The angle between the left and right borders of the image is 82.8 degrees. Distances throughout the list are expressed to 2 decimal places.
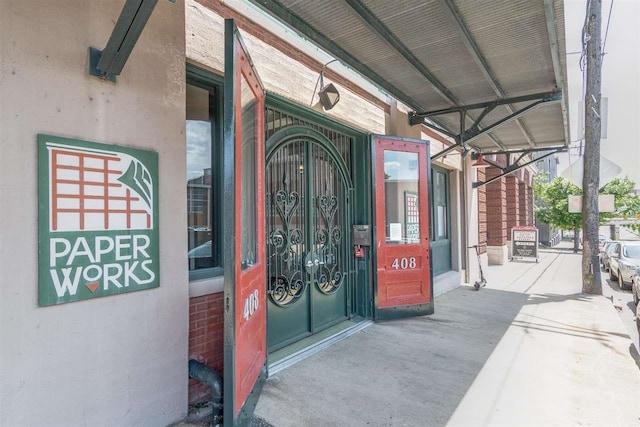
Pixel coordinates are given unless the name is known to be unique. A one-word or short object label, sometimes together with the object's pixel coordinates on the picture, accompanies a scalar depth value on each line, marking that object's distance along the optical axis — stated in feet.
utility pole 23.34
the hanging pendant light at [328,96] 14.06
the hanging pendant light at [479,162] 29.16
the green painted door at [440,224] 25.66
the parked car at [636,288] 26.40
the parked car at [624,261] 33.88
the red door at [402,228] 16.61
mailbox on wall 16.29
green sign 6.65
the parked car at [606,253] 44.14
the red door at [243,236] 7.12
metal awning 10.76
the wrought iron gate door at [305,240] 12.67
